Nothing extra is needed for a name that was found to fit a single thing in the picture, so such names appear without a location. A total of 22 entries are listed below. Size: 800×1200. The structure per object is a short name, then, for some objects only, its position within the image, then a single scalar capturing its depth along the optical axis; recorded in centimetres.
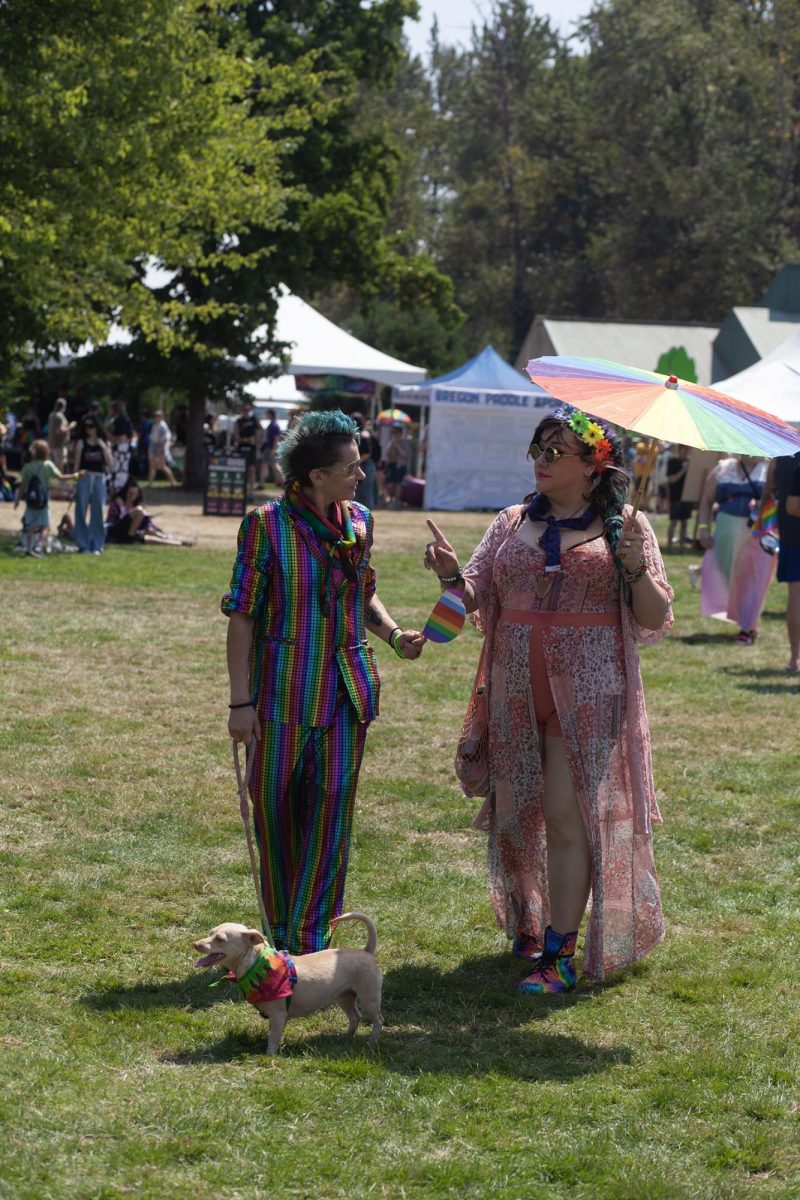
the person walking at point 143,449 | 3453
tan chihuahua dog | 413
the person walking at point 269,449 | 3353
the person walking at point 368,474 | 1968
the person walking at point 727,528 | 1298
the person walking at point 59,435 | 2833
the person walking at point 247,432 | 3012
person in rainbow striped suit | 455
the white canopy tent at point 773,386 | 1334
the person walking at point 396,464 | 3023
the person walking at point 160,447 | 3175
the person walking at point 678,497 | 2138
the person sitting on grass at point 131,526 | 1973
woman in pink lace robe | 475
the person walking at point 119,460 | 2017
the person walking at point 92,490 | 1794
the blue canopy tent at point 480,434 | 2794
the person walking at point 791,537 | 1102
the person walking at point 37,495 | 1723
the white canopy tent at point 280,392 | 3825
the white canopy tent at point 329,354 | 2936
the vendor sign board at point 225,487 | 2417
